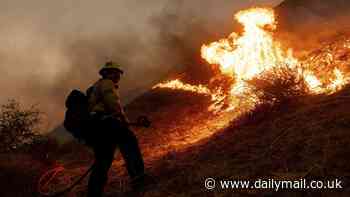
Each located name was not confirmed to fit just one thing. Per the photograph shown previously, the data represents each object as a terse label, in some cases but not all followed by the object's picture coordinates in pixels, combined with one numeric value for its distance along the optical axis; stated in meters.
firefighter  6.42
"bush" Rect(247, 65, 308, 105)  9.39
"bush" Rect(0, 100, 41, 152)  13.88
